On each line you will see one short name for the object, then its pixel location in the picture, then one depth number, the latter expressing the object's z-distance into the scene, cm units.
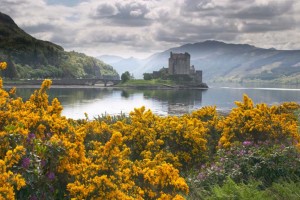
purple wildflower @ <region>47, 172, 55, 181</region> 766
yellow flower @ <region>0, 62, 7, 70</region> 1028
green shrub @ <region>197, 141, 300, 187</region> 1324
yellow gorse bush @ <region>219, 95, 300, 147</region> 1602
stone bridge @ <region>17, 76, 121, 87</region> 16612
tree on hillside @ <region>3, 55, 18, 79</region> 15990
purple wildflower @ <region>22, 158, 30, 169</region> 694
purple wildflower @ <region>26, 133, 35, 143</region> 816
